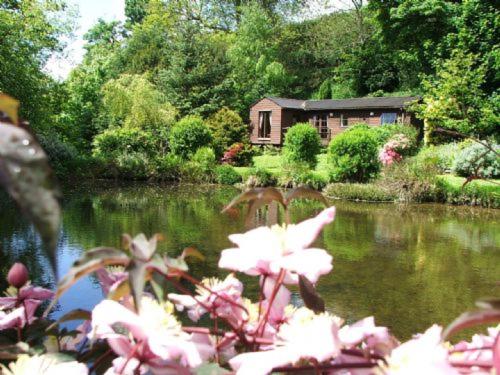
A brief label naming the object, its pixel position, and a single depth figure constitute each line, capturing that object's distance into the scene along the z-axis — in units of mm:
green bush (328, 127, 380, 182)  14477
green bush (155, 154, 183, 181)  16406
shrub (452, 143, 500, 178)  13236
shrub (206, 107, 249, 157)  20408
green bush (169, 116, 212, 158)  18297
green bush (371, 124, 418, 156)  18281
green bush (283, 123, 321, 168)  17094
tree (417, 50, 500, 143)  17094
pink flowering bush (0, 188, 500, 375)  395
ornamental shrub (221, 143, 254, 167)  19156
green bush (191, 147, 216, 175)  16609
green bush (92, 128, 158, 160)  16953
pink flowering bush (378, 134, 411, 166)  14555
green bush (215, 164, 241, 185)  15969
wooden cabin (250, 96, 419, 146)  22141
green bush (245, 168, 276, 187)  15109
